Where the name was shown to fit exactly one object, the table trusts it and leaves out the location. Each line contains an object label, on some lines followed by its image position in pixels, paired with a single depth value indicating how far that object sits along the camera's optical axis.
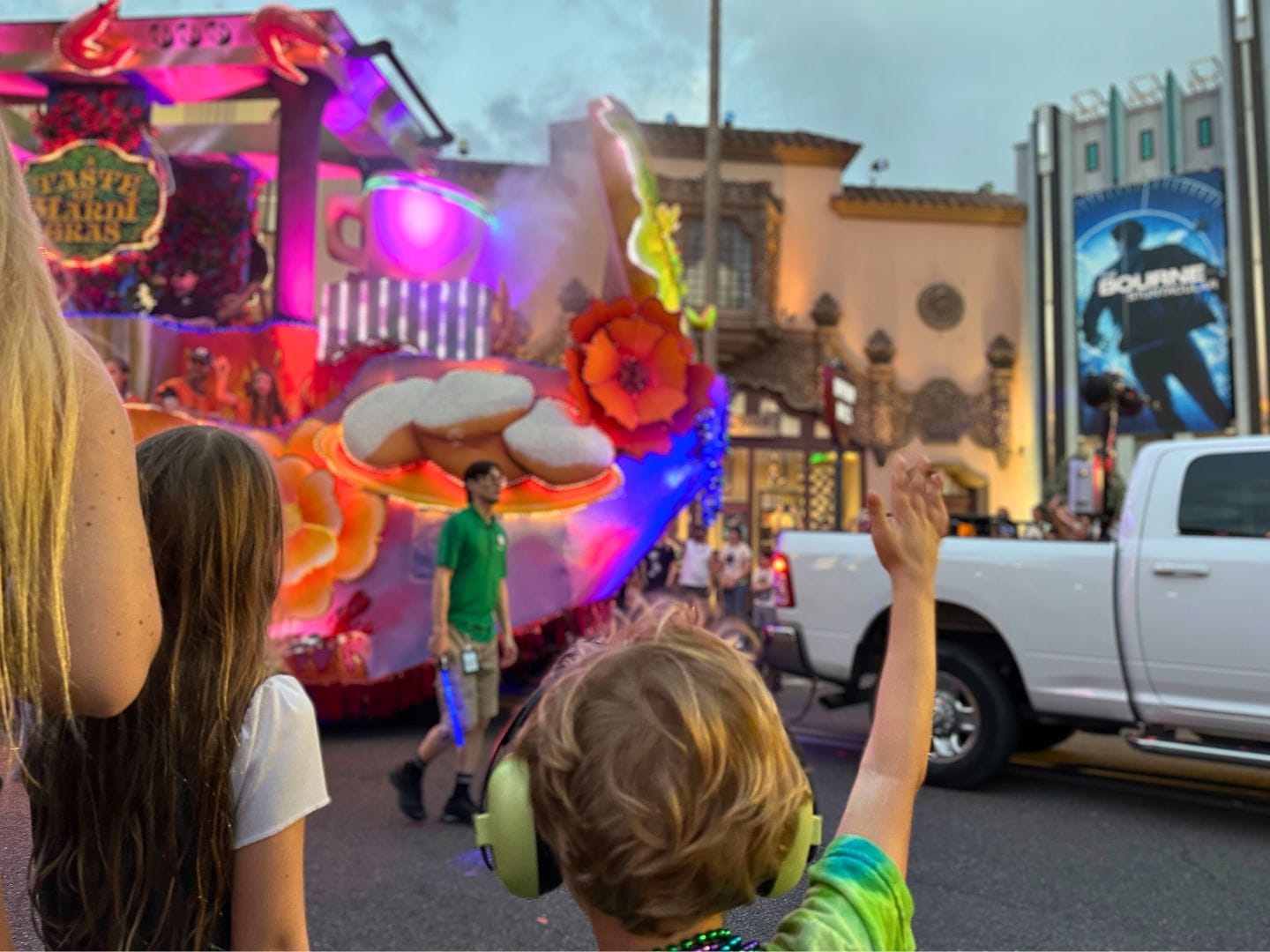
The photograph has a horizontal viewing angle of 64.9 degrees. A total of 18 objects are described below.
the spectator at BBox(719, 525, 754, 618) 12.73
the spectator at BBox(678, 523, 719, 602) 11.23
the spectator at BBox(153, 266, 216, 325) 12.14
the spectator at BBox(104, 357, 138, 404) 7.25
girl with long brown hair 1.27
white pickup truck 4.95
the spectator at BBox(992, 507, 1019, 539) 6.82
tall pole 15.38
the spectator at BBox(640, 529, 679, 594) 10.15
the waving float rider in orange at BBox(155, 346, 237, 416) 7.98
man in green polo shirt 4.90
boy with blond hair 0.96
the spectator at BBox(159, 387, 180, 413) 7.47
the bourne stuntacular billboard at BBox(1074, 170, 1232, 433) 23.25
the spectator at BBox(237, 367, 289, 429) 7.88
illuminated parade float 6.87
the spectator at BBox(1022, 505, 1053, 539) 7.87
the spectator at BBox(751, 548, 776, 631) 6.74
